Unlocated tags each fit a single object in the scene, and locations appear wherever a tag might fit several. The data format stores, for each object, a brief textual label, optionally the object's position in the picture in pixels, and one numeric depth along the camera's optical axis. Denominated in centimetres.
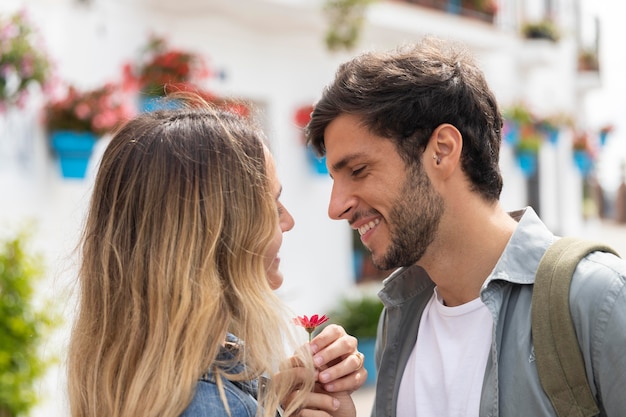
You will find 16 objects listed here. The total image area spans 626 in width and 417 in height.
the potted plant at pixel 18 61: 475
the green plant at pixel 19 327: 448
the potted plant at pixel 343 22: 793
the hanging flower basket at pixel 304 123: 785
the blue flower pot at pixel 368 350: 799
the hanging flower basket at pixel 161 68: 621
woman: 182
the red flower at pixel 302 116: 782
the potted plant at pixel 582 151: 1437
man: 229
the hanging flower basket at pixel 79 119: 531
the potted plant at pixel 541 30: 1276
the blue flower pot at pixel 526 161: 1206
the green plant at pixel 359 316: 830
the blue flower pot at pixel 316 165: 830
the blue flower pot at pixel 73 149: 537
